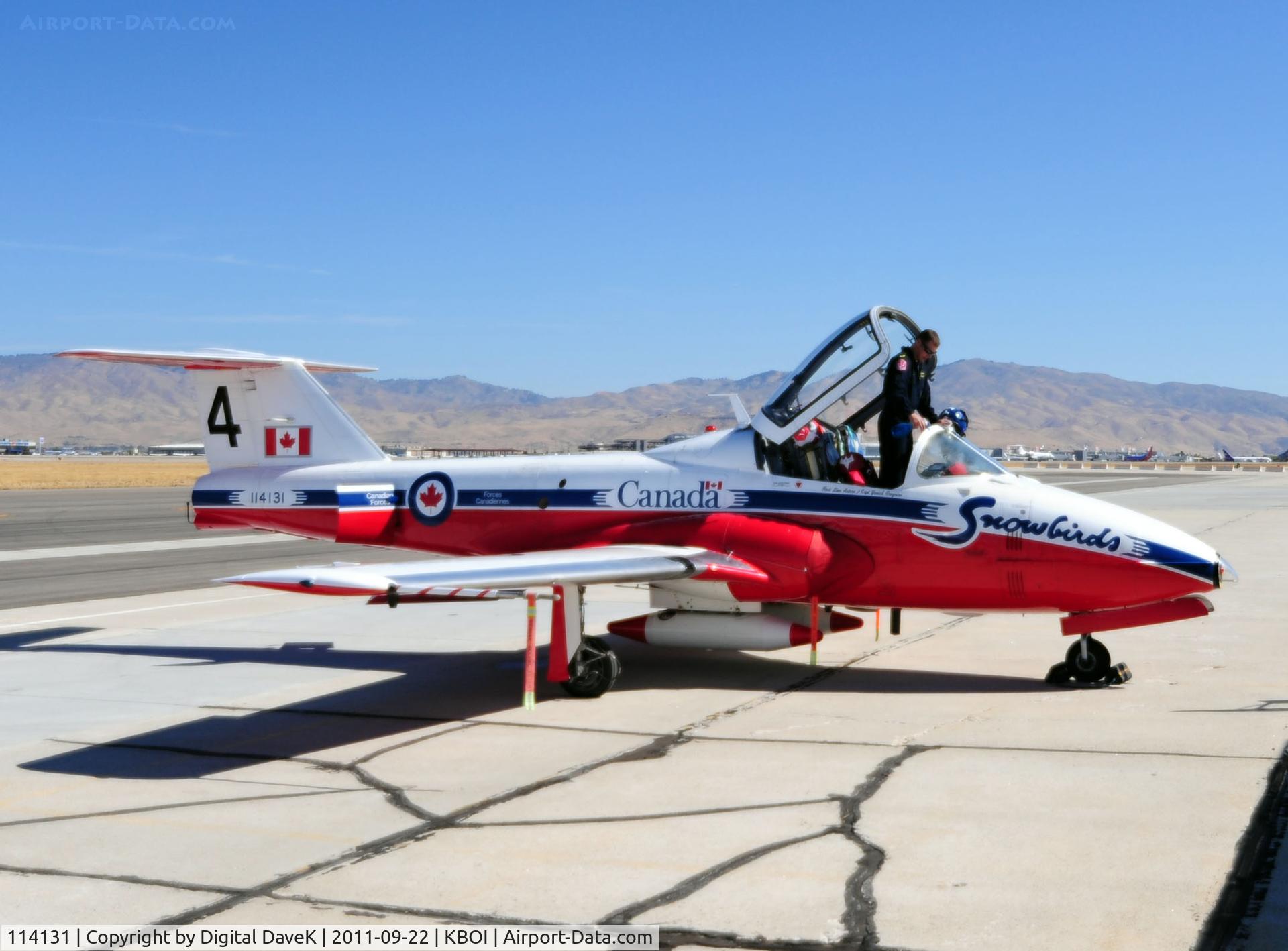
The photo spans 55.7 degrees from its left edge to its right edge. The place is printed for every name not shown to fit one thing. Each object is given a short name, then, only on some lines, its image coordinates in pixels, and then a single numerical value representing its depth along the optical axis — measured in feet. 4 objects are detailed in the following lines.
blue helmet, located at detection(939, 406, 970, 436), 38.34
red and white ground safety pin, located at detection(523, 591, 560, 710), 33.47
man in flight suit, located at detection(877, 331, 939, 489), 37.37
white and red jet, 34.78
